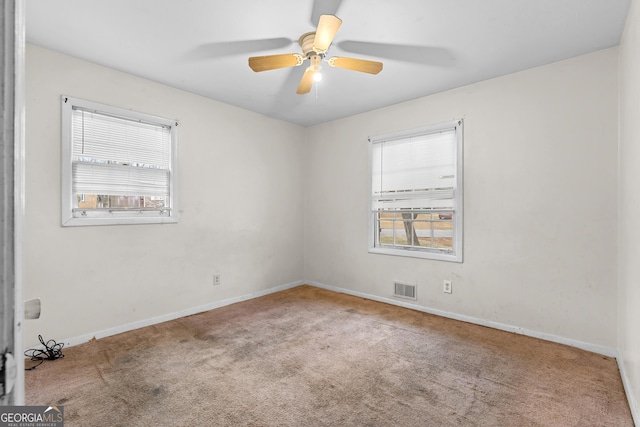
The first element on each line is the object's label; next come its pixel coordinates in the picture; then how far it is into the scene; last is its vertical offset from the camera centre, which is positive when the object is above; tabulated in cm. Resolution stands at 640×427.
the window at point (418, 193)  347 +23
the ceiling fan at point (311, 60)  226 +111
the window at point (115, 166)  275 +43
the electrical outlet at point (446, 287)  345 -81
